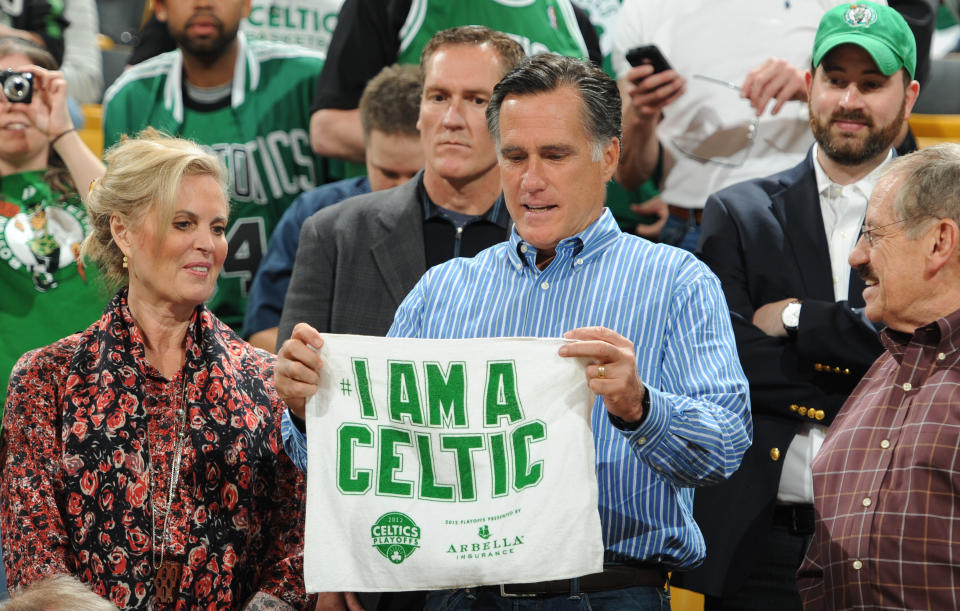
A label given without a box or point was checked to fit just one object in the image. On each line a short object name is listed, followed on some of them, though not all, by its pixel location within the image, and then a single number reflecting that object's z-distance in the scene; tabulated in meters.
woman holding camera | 8.80
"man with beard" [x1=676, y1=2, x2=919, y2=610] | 7.14
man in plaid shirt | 5.58
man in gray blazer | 7.33
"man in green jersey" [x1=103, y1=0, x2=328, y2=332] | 10.07
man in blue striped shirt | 5.06
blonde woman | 5.86
